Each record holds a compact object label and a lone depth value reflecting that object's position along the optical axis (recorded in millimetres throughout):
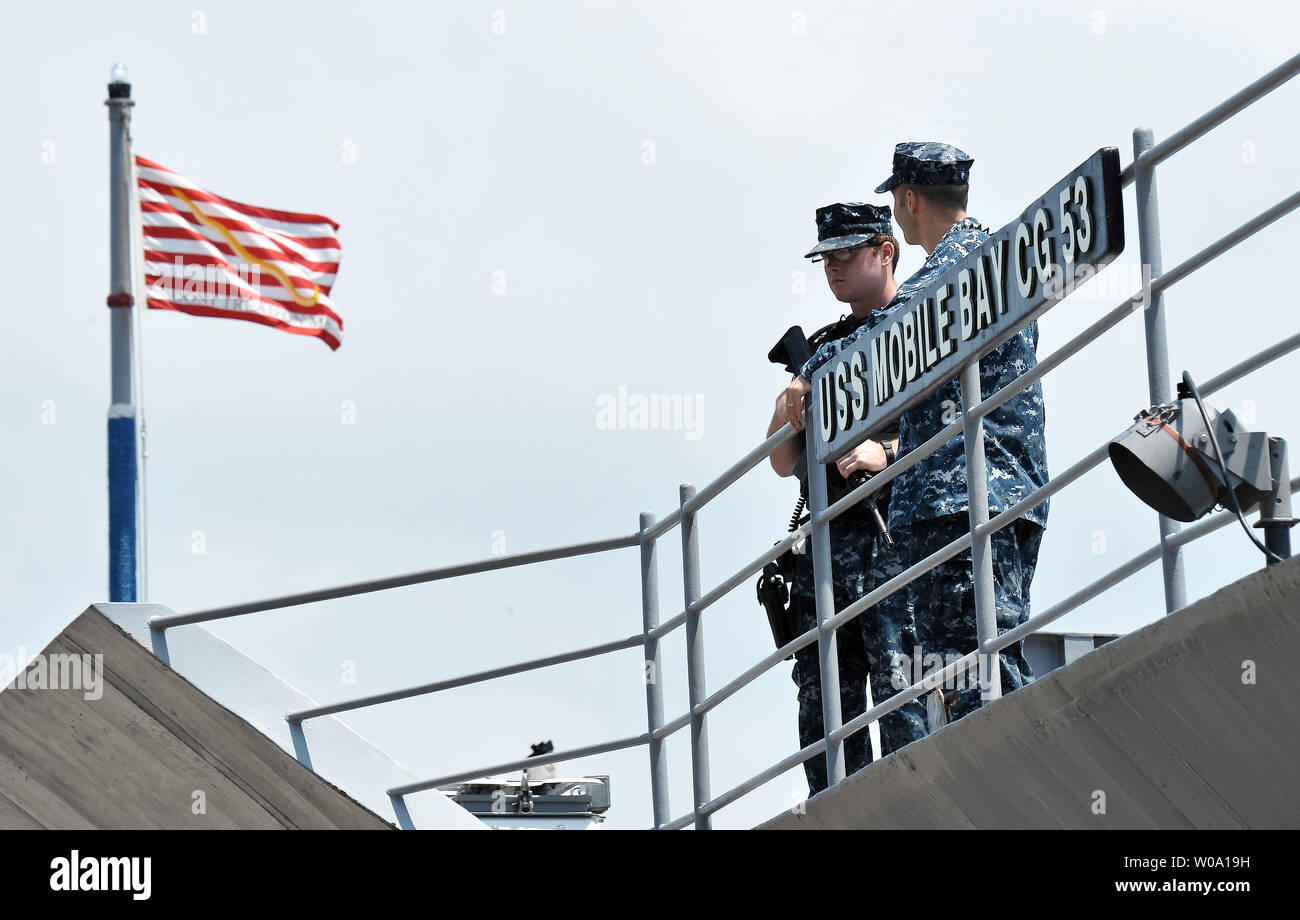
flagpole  12320
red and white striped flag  13141
